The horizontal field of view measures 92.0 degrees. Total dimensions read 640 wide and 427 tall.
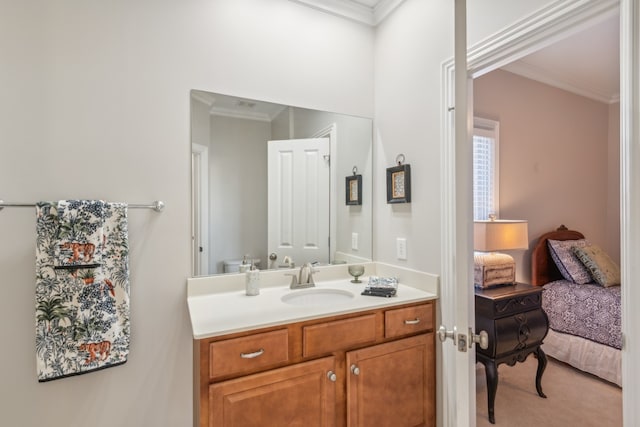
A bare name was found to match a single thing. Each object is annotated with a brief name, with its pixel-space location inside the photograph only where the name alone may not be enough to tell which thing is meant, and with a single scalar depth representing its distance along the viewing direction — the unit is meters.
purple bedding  2.35
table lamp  2.18
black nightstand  1.94
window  2.78
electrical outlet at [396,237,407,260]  1.94
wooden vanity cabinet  1.24
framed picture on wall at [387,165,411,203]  1.89
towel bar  1.55
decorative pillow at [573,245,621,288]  2.79
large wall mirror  1.75
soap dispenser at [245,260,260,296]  1.72
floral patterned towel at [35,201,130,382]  1.28
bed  2.33
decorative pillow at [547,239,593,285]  2.88
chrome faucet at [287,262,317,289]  1.87
